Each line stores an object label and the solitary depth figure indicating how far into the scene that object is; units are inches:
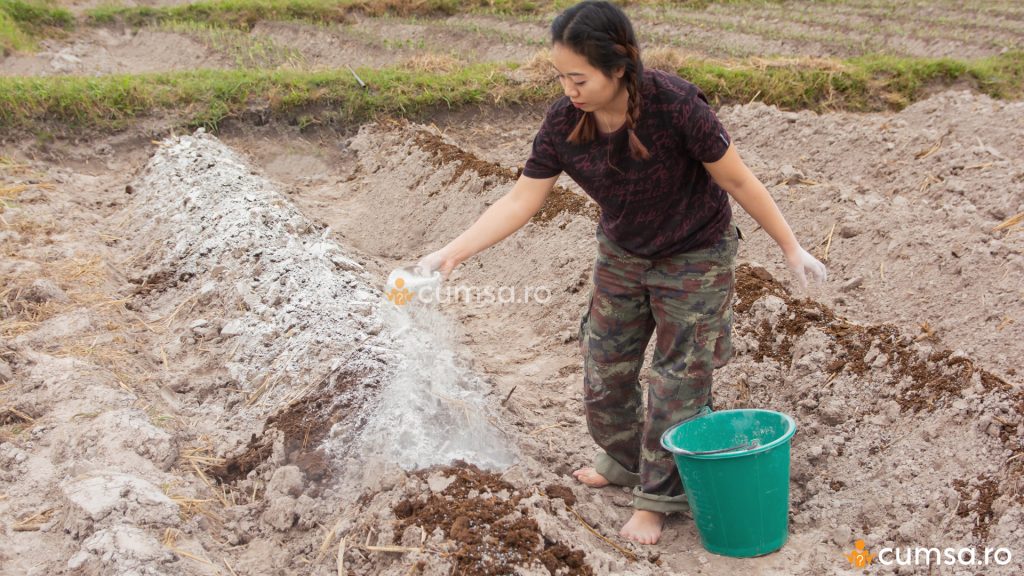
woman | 96.3
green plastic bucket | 105.3
